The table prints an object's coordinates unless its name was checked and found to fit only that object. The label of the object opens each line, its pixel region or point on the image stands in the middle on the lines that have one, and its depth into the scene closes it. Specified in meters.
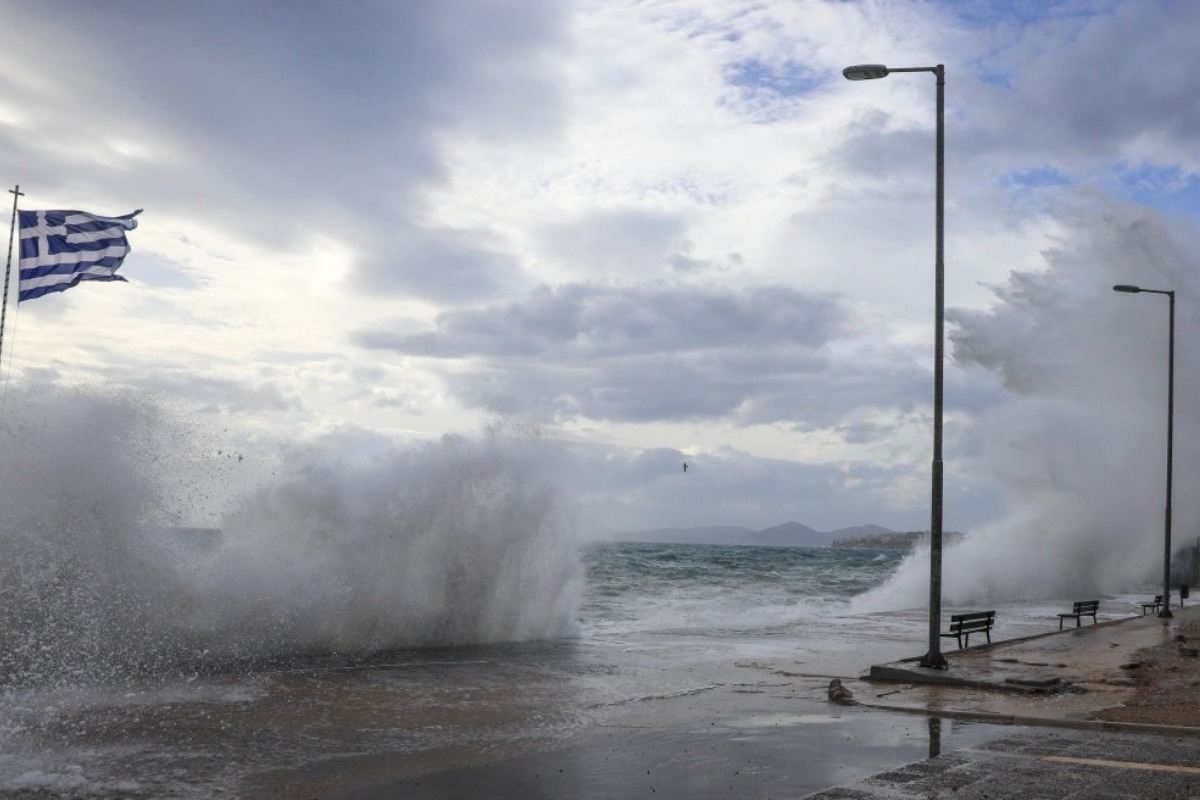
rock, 12.38
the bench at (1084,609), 24.67
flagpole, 17.77
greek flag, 17.73
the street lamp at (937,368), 14.16
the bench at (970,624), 19.03
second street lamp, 26.77
